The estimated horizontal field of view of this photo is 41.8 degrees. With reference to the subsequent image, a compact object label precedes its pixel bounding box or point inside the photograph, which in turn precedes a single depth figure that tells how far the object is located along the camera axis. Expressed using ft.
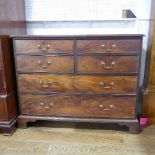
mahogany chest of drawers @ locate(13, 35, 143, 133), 5.36
